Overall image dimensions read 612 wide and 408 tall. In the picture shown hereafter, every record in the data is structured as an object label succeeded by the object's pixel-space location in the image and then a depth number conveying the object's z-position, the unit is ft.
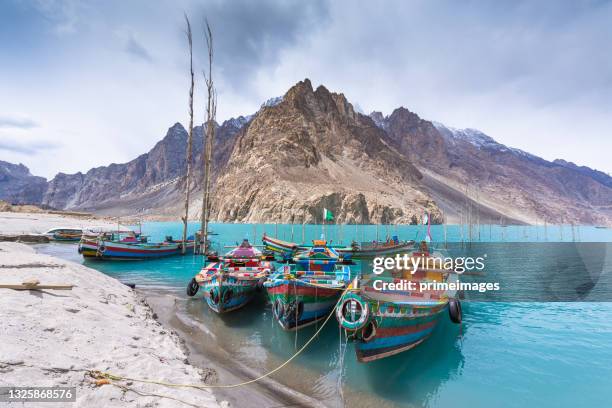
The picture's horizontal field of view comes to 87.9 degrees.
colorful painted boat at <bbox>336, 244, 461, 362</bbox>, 33.68
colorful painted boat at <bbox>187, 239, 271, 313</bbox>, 53.06
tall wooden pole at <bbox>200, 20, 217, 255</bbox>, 129.18
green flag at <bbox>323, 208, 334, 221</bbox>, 135.74
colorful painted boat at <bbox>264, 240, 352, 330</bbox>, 45.16
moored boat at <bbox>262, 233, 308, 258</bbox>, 129.40
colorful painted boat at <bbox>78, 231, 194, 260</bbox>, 107.45
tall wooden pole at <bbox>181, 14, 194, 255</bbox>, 126.27
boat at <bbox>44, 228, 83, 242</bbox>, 167.12
